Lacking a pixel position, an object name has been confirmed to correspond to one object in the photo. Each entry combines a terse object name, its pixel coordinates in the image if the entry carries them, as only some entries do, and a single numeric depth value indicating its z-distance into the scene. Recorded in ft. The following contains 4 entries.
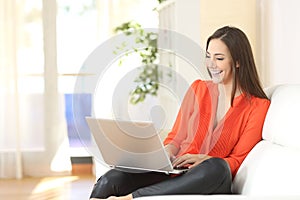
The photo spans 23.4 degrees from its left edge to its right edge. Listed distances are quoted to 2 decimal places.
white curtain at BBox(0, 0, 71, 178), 19.68
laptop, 8.40
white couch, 8.04
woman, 9.25
